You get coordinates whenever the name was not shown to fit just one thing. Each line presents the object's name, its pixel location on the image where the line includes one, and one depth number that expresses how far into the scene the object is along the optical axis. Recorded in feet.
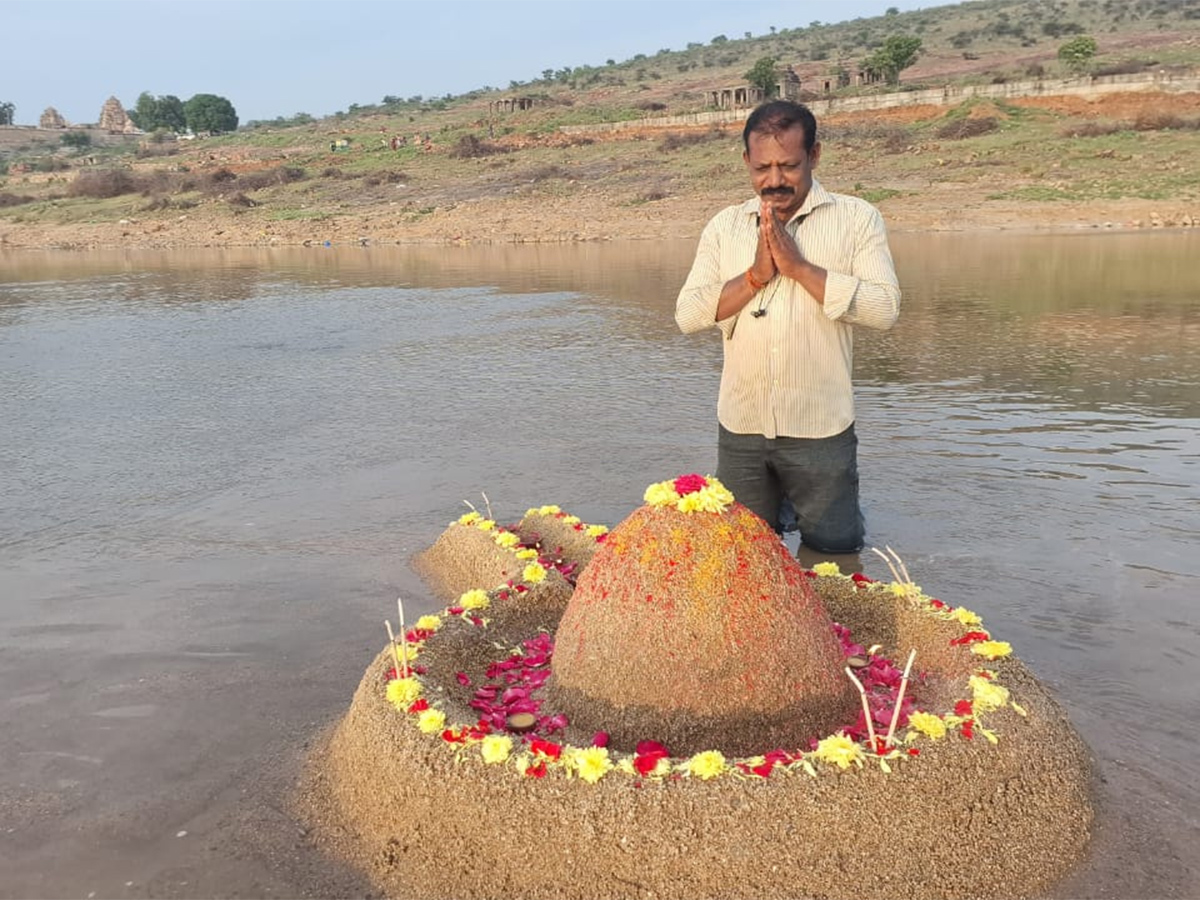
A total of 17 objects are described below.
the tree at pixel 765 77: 174.50
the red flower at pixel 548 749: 9.18
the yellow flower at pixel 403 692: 10.36
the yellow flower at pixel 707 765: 8.79
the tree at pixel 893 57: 160.86
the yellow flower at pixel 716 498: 9.98
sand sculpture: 8.65
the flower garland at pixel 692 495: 9.98
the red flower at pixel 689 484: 10.11
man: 11.90
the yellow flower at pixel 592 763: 8.88
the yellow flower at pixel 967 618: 11.75
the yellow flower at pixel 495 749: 9.25
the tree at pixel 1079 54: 143.95
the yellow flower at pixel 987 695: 9.84
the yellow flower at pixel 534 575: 14.23
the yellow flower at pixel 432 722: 9.84
